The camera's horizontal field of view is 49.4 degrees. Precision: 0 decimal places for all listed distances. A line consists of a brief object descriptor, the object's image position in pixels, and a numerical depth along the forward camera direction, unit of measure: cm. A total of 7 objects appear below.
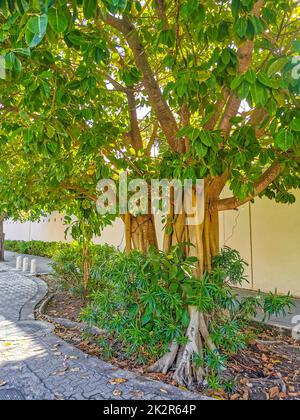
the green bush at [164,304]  356
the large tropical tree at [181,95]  231
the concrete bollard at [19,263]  1244
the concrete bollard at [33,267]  1137
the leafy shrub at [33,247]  1590
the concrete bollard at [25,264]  1193
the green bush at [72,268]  727
